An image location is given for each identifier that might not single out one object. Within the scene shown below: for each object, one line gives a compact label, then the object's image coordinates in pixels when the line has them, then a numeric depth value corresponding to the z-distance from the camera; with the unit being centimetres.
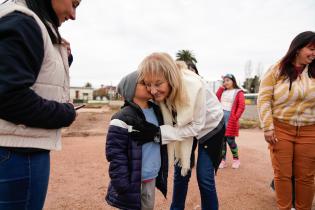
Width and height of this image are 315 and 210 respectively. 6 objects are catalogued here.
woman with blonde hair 202
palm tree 4185
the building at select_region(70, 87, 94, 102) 8244
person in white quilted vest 110
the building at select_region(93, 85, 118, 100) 7588
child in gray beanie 186
